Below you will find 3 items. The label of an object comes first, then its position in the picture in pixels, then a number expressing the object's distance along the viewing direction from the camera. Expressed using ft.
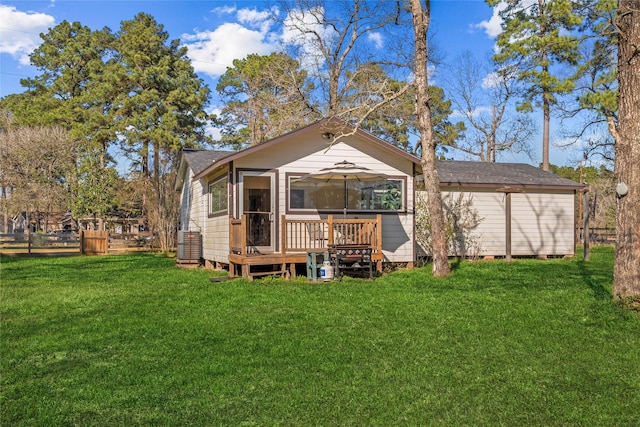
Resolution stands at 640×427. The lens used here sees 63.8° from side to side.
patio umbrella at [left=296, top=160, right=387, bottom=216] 35.63
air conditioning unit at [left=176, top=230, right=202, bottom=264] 44.60
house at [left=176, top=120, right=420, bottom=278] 35.58
